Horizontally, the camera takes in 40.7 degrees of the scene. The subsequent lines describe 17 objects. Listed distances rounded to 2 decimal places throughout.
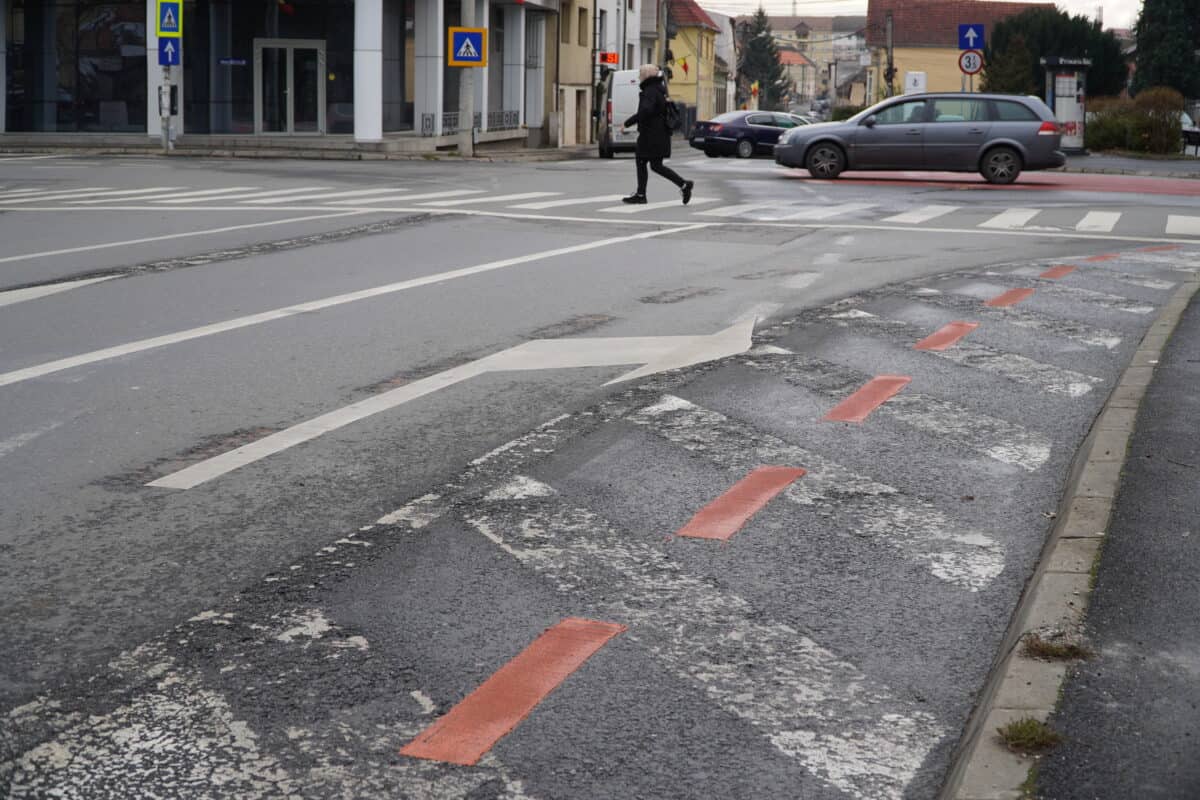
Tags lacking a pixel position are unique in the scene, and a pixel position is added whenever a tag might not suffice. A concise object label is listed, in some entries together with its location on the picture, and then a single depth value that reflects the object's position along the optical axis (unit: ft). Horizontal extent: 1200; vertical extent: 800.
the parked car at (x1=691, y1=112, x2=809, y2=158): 148.87
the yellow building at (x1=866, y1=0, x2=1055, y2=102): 350.02
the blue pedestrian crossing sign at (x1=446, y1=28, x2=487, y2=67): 120.88
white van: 149.48
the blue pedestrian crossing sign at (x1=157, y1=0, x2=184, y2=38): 112.16
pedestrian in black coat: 66.85
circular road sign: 124.67
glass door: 135.74
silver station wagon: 86.63
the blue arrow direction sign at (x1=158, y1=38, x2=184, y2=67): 113.19
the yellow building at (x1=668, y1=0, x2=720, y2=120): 329.11
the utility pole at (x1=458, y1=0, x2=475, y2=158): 125.70
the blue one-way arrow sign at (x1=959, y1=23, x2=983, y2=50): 124.36
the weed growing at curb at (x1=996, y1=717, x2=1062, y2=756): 11.37
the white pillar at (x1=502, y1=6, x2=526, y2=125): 175.42
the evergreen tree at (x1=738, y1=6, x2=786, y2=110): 523.29
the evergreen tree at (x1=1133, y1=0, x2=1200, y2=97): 229.25
